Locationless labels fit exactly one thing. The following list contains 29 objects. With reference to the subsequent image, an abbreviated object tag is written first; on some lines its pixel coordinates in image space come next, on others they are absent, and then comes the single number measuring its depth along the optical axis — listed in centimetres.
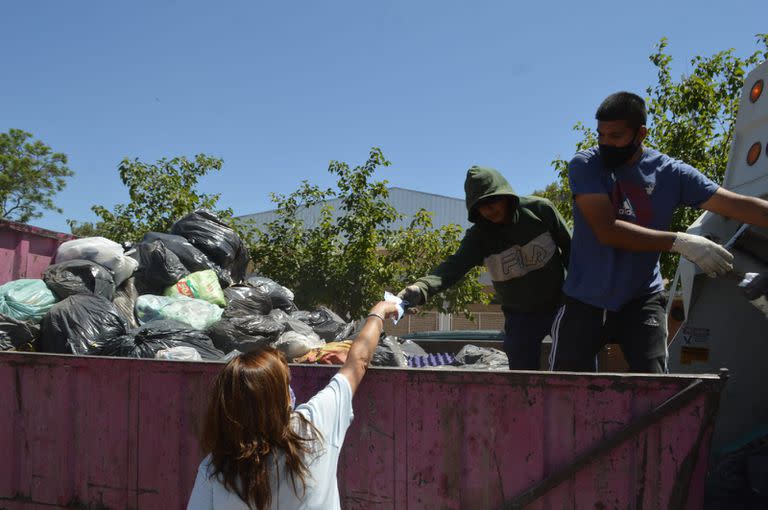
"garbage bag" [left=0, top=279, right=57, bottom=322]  446
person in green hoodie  324
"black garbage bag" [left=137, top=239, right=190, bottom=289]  533
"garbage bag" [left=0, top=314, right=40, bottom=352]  428
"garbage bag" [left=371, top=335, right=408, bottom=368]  437
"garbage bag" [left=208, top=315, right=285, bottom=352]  467
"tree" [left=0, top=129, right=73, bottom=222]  3181
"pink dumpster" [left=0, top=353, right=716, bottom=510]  217
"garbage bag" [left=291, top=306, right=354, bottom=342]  533
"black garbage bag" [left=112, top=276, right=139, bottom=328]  491
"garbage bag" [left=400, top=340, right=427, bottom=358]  524
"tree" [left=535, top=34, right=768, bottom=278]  937
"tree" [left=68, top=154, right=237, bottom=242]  1345
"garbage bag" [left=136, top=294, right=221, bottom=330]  478
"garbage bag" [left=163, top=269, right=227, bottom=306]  526
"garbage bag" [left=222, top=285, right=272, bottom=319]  527
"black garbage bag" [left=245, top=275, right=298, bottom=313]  577
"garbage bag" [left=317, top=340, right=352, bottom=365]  425
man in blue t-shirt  264
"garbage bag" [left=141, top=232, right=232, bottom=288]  566
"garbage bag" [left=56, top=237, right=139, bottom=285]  518
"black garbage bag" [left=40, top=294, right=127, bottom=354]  420
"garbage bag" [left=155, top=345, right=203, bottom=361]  394
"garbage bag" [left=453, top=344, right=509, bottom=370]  471
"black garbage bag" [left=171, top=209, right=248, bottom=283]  598
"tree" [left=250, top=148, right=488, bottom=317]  1138
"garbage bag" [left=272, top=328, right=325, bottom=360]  468
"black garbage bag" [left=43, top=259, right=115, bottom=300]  480
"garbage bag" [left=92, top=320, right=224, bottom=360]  412
